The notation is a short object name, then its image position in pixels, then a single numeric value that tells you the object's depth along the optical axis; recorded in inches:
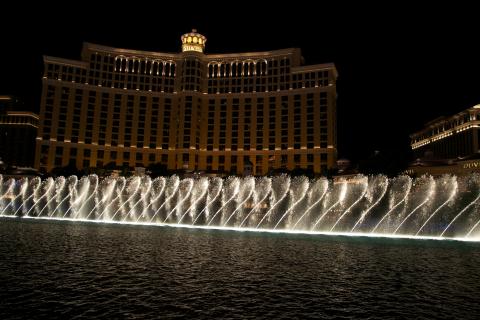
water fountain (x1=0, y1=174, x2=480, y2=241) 1557.6
